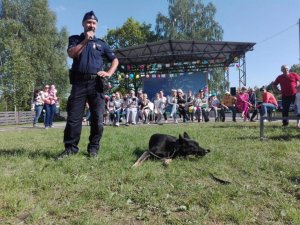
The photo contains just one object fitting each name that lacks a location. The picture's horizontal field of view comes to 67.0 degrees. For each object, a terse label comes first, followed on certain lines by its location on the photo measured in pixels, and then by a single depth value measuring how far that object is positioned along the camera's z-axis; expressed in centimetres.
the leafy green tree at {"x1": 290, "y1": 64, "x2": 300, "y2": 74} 5744
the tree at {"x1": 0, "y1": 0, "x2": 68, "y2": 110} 2640
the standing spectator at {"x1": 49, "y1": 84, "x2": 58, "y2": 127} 880
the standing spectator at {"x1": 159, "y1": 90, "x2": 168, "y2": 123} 1114
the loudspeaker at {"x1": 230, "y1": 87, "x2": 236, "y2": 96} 1577
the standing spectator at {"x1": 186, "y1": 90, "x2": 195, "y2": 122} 1137
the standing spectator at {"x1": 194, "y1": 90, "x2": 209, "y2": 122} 1115
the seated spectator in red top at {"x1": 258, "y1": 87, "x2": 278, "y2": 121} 803
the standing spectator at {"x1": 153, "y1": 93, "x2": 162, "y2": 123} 1111
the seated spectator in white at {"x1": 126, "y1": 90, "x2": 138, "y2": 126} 1043
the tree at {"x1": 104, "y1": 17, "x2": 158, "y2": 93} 3353
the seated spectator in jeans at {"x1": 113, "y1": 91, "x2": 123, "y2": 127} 1045
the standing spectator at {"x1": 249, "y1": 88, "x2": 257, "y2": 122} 1141
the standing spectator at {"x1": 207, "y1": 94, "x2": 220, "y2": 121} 1148
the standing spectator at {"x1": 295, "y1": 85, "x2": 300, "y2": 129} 596
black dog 333
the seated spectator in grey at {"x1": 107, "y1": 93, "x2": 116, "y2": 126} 1077
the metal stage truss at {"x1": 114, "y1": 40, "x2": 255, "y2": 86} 1610
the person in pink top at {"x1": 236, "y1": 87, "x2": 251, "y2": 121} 1088
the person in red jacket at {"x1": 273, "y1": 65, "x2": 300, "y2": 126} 694
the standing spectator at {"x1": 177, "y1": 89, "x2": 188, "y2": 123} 1109
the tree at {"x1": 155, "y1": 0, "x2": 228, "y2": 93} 2857
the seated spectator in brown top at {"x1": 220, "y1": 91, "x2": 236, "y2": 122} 1107
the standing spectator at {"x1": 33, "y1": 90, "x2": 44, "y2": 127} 905
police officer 330
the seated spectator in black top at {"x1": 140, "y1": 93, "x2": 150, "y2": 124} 1094
